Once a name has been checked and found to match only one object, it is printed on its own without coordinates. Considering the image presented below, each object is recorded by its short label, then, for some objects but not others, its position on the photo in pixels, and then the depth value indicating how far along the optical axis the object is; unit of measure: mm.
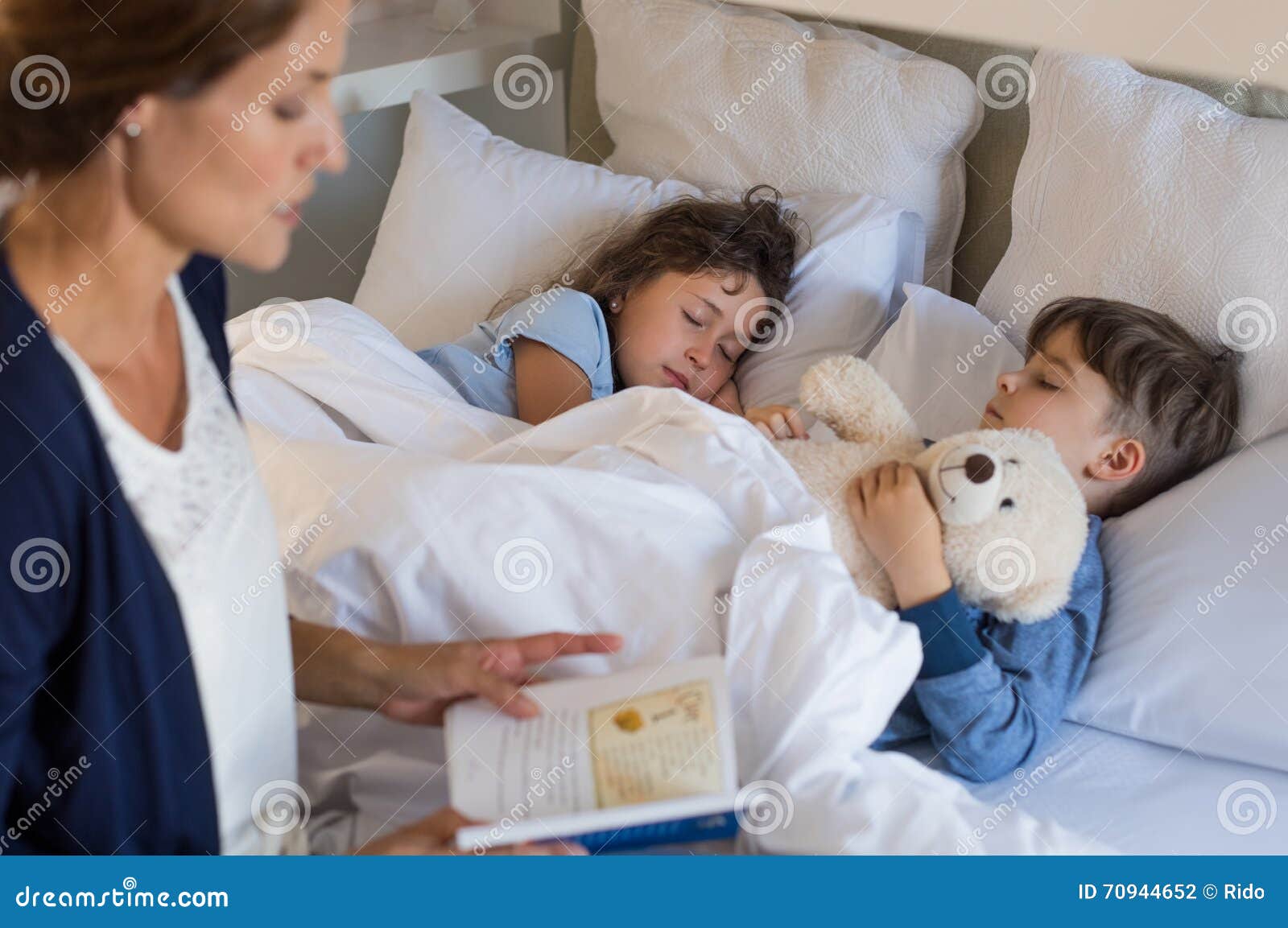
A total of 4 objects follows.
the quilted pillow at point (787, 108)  1432
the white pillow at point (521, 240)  1394
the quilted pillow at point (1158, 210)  1091
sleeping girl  1327
